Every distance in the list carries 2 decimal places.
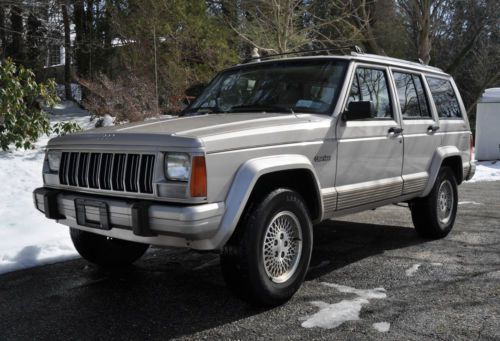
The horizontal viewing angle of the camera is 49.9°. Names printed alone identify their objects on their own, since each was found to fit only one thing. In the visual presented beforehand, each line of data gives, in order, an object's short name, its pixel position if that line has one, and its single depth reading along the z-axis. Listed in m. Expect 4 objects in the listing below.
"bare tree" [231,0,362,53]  12.22
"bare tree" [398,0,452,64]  18.86
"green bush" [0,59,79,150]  8.19
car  3.48
